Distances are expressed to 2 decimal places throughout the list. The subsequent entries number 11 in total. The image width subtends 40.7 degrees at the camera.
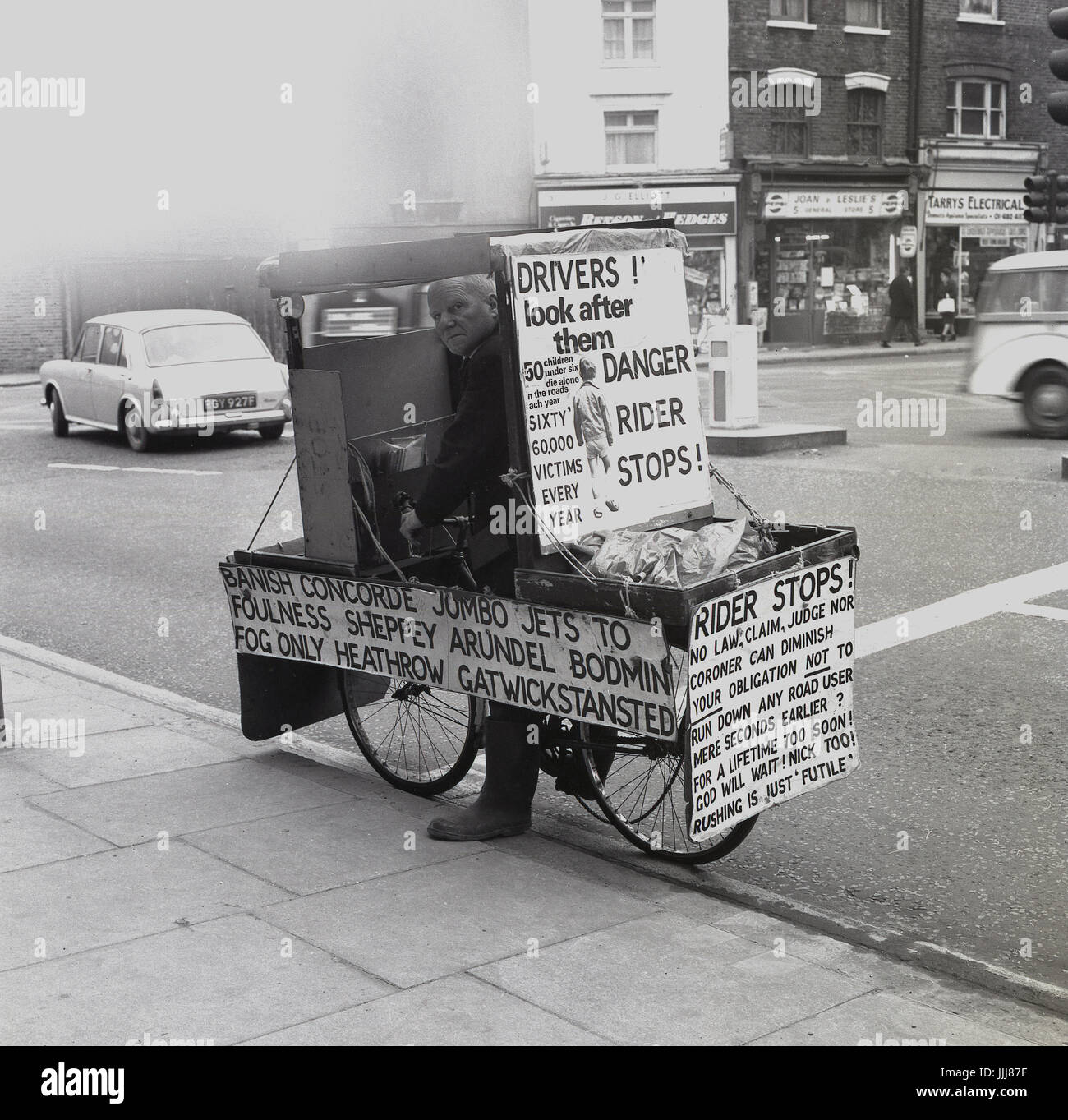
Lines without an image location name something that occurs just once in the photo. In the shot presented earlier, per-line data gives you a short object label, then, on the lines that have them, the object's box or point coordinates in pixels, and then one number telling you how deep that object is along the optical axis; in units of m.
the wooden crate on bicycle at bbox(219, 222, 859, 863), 4.21
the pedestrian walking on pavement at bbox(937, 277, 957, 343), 34.91
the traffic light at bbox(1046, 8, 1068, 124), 6.89
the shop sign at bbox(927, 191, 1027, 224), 35.34
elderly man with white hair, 4.56
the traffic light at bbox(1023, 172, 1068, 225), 20.25
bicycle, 4.52
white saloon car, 16.53
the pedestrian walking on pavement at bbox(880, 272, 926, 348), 32.72
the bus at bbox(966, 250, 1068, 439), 15.64
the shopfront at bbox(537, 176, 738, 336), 32.94
